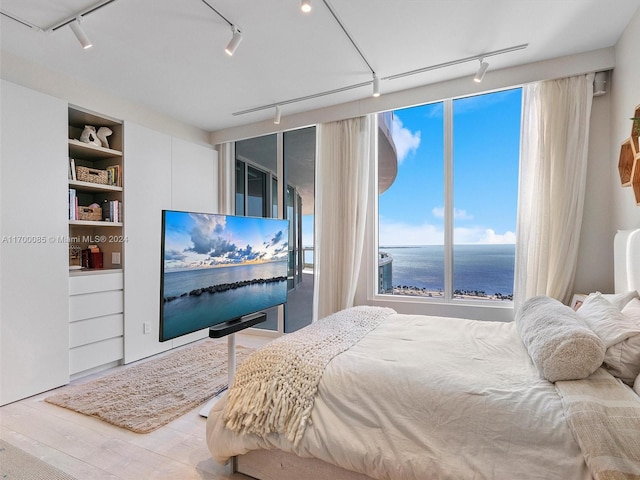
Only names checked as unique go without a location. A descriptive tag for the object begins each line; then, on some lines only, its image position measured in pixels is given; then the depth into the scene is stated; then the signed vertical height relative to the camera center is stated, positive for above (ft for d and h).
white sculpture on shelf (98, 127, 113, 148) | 10.69 +3.37
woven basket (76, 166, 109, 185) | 10.01 +1.96
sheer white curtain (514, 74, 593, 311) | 8.61 +1.42
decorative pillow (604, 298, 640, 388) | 4.27 -1.60
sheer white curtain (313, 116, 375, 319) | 11.40 +1.05
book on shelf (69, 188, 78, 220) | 9.67 +0.96
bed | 3.51 -2.09
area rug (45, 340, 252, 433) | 7.47 -4.04
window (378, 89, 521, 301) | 10.19 +1.25
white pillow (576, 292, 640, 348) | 4.44 -1.26
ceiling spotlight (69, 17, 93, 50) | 7.00 +4.38
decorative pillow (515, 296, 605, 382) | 4.21 -1.50
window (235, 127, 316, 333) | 13.46 +1.61
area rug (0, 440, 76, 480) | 5.52 -4.00
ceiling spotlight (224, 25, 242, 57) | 7.23 +4.30
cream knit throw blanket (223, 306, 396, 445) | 4.60 -2.20
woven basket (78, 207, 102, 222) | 10.09 +0.77
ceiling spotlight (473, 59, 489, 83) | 8.44 +4.30
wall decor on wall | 6.31 +1.59
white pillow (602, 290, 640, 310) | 5.85 -1.13
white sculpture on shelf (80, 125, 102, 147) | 10.28 +3.19
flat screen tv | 6.50 -0.71
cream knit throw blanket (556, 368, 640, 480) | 3.17 -1.96
